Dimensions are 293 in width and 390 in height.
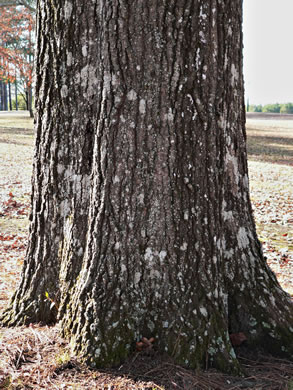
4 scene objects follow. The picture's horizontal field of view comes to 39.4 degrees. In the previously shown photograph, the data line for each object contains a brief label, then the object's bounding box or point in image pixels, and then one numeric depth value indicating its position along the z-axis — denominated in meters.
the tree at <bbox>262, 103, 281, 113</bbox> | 61.66
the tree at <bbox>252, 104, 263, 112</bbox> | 65.62
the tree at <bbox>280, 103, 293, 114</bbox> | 59.44
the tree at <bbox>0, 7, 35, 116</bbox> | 19.39
